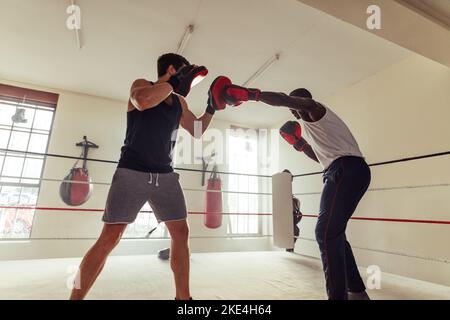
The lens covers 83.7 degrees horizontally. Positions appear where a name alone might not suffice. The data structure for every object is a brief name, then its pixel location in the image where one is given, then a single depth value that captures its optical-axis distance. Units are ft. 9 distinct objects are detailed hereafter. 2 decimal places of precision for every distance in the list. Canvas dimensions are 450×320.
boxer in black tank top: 3.22
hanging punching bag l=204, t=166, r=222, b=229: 12.50
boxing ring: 5.30
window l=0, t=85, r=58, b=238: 10.75
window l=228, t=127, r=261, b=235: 14.64
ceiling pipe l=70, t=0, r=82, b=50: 7.89
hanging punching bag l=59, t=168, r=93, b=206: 9.95
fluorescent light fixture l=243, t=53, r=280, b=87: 9.13
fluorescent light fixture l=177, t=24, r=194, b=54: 7.77
